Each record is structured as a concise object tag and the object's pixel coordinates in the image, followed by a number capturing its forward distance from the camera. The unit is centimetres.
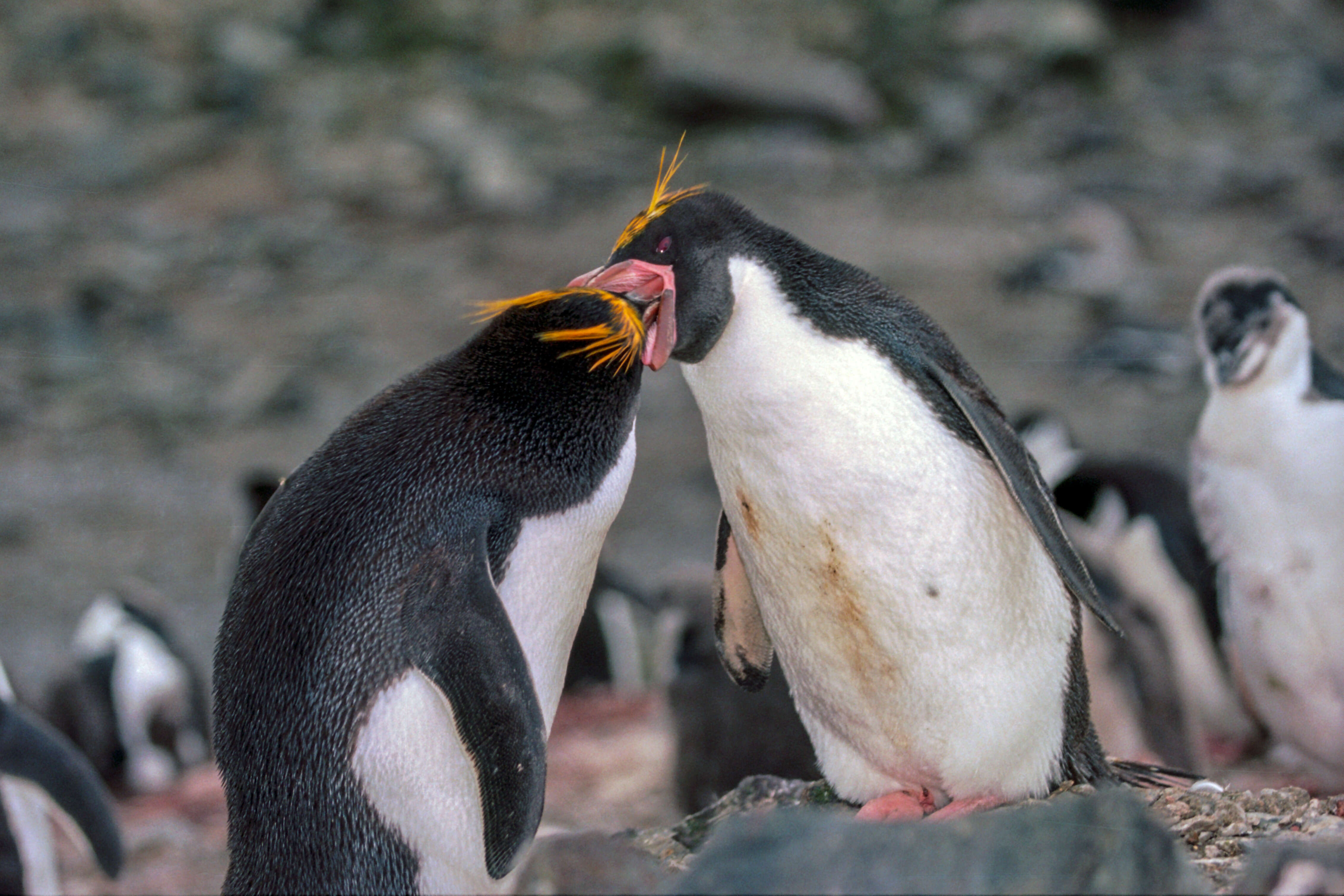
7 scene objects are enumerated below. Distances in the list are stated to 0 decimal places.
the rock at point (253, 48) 3003
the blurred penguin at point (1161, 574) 1000
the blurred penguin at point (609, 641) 1486
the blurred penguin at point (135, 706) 1301
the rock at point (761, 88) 2755
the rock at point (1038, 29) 3000
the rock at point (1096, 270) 2234
